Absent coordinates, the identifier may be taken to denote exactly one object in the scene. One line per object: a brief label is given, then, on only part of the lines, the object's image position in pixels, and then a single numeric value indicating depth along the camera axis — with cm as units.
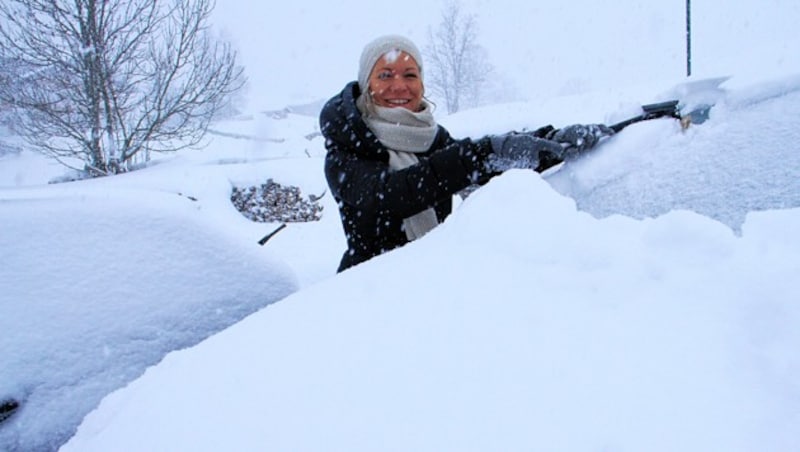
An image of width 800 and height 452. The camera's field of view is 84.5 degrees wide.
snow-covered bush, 886
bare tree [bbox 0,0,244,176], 774
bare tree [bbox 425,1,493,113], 2442
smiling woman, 134
